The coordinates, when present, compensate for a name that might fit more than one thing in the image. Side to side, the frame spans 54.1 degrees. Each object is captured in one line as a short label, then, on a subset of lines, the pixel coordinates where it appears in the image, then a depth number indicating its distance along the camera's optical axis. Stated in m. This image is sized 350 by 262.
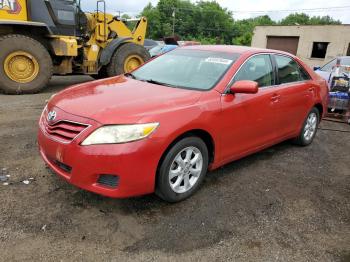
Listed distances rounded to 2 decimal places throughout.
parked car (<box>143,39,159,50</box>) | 18.12
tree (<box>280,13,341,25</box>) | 98.94
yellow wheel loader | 7.82
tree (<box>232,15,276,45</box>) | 91.81
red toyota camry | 2.91
